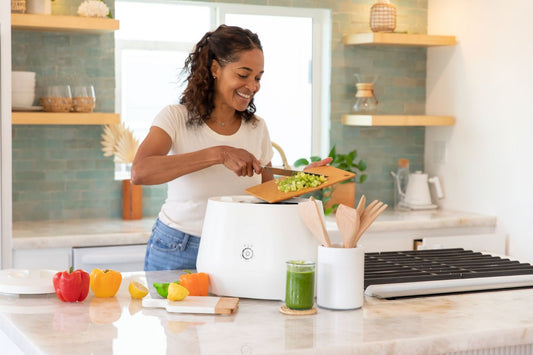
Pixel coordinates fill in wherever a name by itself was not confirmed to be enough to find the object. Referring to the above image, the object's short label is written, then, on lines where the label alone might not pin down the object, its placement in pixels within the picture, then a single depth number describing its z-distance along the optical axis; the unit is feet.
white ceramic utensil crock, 6.10
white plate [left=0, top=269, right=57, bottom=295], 6.54
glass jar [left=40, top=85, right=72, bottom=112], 12.17
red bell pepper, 6.33
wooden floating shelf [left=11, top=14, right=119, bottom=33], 11.81
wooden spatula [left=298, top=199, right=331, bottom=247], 6.22
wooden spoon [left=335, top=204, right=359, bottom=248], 6.08
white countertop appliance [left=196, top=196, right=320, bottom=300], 6.34
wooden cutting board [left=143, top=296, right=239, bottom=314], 5.95
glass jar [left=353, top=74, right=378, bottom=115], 14.66
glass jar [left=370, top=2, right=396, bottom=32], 14.46
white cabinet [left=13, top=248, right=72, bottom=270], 11.09
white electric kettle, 14.92
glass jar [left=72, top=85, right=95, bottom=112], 12.33
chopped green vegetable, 6.98
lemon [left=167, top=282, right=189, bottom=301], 6.10
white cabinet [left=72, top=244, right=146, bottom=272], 11.30
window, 13.70
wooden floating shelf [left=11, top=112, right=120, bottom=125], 11.77
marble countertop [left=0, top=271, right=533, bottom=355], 5.11
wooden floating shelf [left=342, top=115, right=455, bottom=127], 14.47
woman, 8.21
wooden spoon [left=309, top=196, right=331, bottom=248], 6.20
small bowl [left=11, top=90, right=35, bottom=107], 11.98
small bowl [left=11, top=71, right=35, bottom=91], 11.89
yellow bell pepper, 6.49
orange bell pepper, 6.42
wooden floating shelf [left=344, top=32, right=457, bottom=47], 14.28
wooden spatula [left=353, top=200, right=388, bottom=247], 6.17
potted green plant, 14.53
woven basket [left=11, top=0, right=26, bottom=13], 11.84
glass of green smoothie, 5.99
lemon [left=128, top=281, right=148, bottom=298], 6.40
